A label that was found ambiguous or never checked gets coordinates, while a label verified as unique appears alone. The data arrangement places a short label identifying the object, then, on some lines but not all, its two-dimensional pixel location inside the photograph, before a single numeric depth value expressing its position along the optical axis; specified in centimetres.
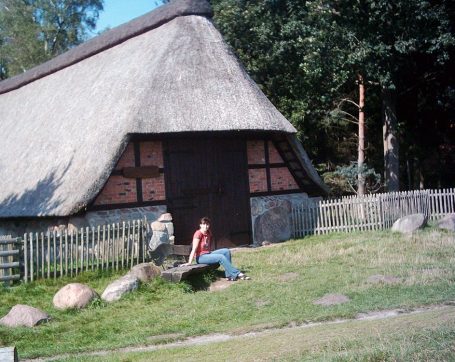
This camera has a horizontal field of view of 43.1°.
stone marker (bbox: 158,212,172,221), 1422
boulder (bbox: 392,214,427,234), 1537
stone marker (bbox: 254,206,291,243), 1620
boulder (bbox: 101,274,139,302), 975
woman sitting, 1070
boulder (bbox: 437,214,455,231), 1542
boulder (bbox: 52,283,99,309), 938
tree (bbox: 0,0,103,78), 3416
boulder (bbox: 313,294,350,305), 865
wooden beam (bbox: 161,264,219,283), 1022
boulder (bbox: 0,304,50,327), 854
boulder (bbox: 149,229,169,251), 1316
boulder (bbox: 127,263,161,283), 1040
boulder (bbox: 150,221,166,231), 1397
